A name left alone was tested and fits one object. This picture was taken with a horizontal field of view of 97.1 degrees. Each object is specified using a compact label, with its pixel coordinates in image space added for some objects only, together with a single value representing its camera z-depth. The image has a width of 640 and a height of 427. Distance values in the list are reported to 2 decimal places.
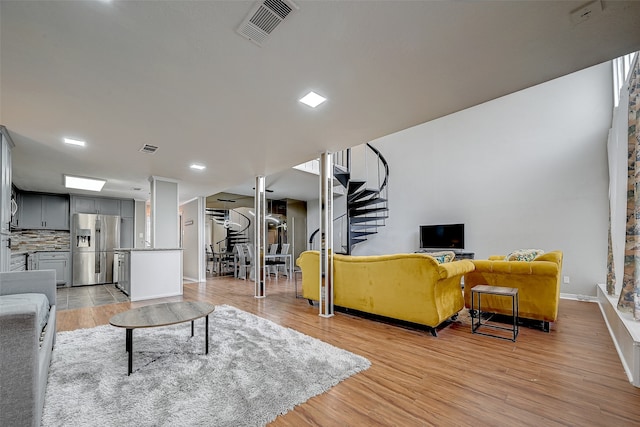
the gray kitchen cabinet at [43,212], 6.62
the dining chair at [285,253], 8.25
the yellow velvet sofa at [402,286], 2.97
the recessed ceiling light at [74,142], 3.57
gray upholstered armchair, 1.27
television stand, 5.74
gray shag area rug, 1.65
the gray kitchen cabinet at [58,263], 6.41
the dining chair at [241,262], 7.81
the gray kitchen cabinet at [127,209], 7.86
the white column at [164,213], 5.73
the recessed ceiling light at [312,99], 2.52
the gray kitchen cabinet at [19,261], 4.65
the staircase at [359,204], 6.36
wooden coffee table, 2.15
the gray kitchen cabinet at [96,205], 7.17
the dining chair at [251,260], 7.45
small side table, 2.90
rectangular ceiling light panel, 5.48
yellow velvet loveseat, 3.14
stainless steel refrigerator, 6.79
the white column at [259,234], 5.21
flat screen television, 6.02
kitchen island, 5.07
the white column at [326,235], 3.88
